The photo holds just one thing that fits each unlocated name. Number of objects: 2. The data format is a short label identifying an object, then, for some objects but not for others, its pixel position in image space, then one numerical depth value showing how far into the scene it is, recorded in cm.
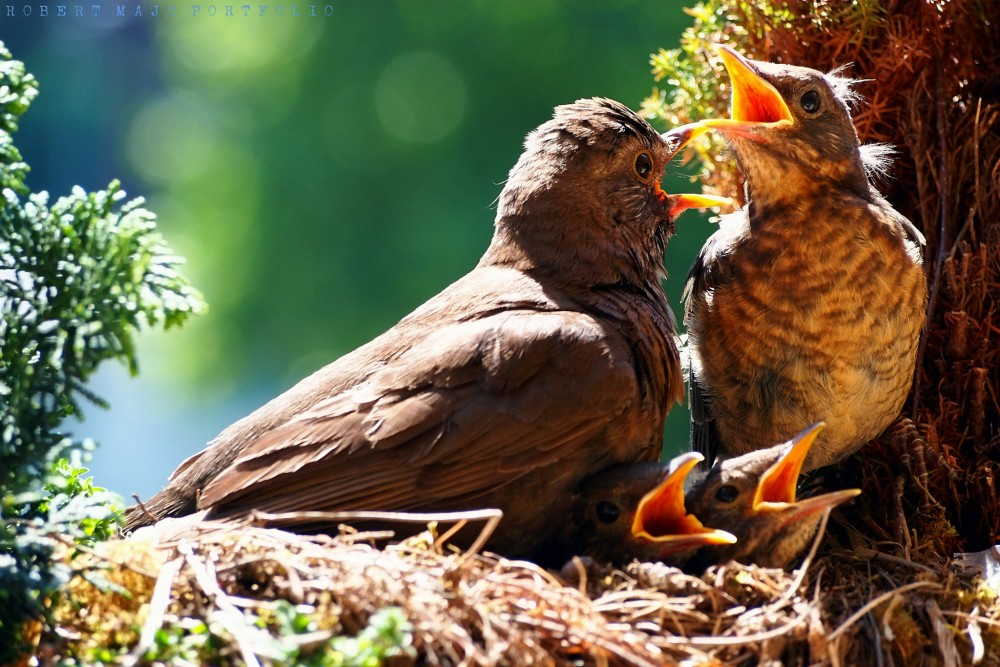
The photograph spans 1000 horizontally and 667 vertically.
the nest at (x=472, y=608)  374
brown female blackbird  491
